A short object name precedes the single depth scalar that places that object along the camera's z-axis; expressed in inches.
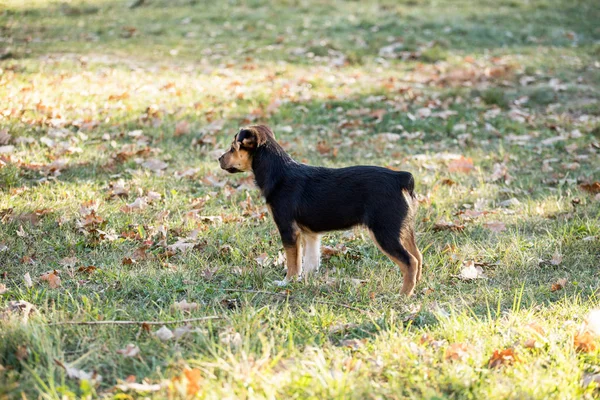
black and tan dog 335.6
